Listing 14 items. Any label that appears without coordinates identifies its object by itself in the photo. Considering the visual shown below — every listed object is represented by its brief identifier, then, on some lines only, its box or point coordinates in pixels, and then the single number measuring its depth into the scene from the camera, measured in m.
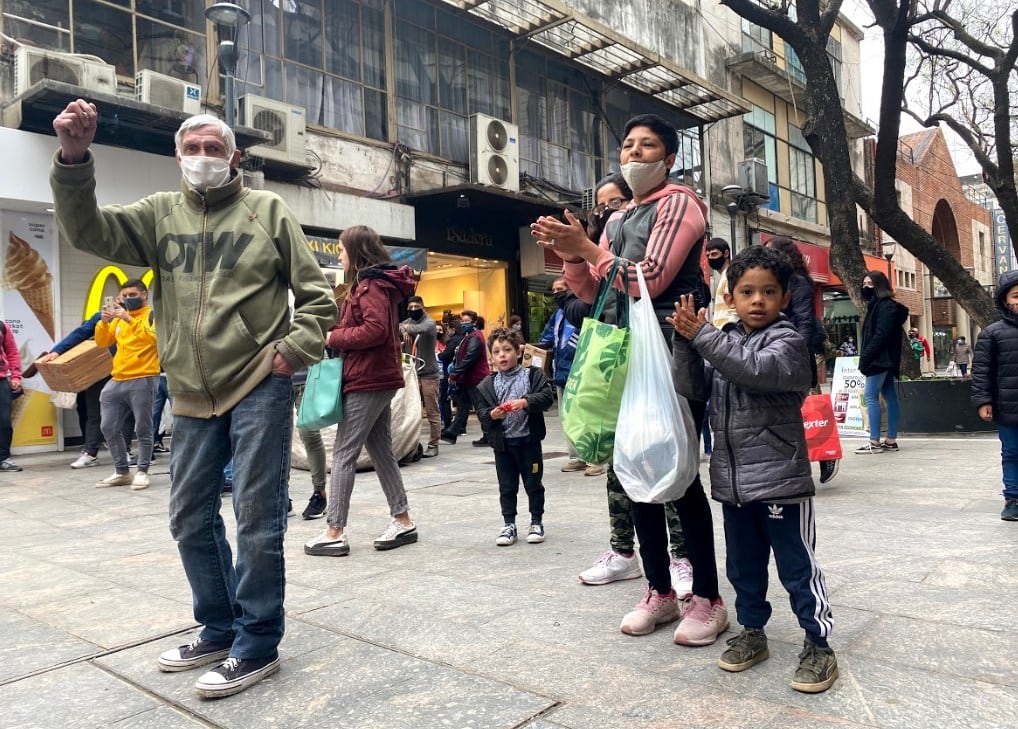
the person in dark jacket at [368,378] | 4.50
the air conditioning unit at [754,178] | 21.70
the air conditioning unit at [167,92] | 9.85
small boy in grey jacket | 2.55
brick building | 34.19
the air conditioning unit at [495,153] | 14.33
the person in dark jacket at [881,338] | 7.86
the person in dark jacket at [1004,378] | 4.91
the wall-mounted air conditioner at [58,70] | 9.12
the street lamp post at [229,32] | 8.91
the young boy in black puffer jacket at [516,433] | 4.65
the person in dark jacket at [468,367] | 10.02
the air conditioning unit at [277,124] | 11.25
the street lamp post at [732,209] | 19.92
